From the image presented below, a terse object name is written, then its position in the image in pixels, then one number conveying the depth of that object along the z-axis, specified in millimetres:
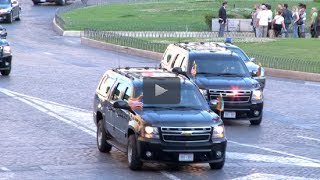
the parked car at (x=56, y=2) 69062
